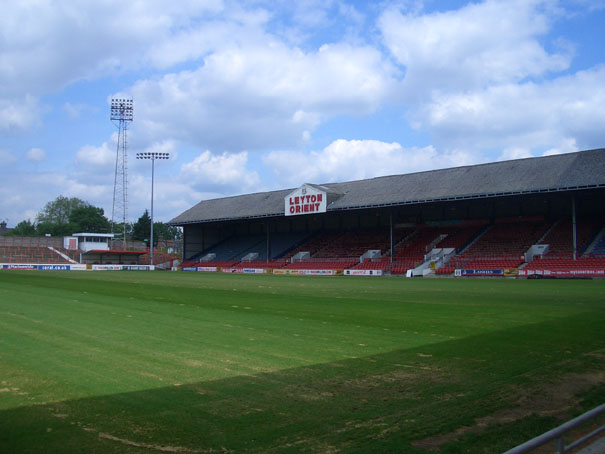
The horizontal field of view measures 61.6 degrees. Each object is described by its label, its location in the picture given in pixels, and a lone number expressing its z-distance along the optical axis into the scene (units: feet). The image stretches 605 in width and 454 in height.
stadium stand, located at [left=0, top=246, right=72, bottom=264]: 245.86
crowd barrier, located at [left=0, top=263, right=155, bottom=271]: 218.65
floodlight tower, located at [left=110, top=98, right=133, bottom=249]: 269.44
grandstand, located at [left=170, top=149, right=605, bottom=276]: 140.05
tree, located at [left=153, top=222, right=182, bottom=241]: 508.94
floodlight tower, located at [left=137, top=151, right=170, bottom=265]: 246.76
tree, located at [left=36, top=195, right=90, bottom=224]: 498.28
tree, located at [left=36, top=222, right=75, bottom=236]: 447.42
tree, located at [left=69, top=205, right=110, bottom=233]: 462.60
